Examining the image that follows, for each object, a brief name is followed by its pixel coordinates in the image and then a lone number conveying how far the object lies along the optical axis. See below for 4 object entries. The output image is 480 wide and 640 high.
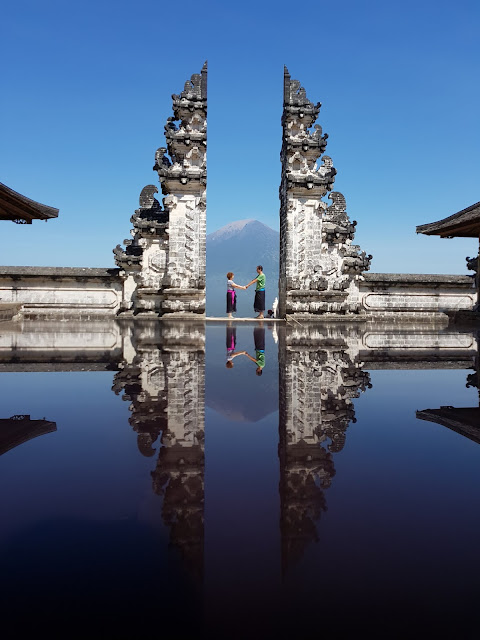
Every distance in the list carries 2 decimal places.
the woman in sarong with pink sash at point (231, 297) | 13.80
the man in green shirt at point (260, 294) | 13.60
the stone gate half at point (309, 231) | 13.09
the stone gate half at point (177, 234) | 12.50
